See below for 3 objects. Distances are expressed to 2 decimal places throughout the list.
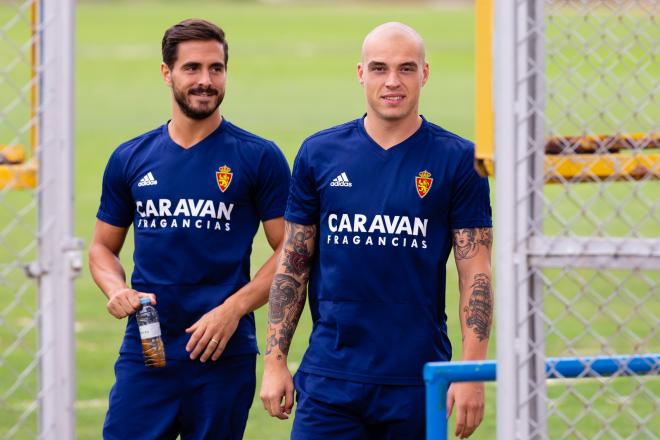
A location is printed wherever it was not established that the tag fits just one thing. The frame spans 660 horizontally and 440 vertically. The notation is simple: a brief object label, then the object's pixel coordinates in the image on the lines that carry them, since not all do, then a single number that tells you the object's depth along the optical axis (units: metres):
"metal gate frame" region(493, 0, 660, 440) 7.46
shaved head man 9.73
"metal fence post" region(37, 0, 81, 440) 7.38
